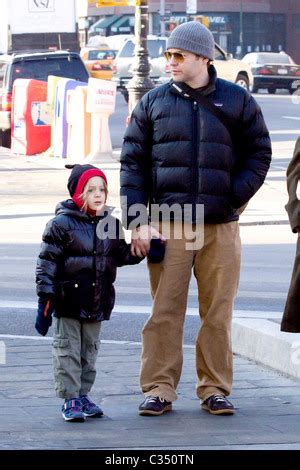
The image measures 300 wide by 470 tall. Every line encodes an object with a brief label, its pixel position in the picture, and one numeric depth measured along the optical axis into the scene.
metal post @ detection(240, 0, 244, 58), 82.07
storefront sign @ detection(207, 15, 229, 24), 83.56
